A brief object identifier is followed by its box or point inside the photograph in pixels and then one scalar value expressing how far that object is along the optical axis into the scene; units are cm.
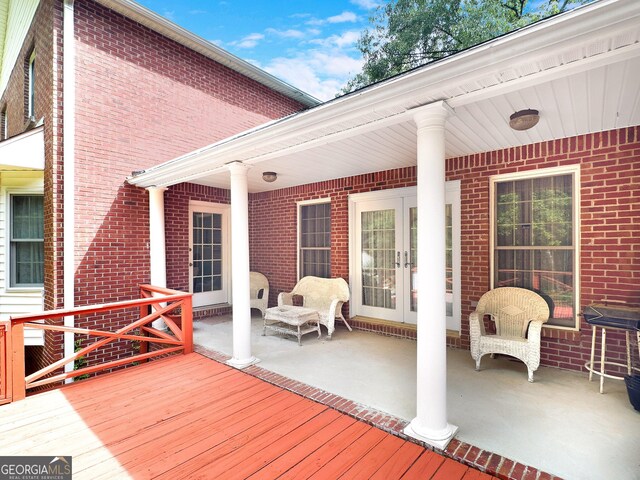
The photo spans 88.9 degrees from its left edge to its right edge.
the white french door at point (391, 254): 444
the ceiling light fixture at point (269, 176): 502
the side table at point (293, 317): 461
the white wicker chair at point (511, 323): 332
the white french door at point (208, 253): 633
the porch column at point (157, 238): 534
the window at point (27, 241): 531
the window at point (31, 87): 606
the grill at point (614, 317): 278
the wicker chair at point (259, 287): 624
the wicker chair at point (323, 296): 489
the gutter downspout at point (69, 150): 464
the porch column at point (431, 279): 236
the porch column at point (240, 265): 391
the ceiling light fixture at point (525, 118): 272
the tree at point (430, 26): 1012
